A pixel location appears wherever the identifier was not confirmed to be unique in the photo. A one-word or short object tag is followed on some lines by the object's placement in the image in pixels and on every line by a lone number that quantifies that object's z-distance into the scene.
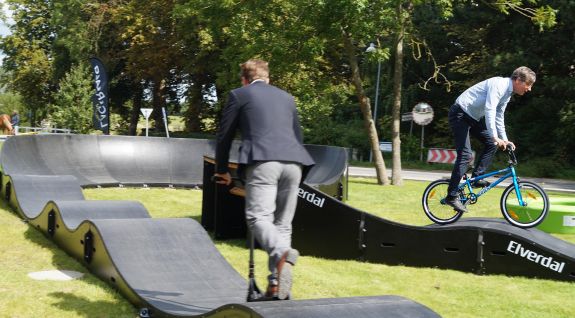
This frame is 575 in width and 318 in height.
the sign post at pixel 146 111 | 29.58
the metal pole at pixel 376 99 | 35.62
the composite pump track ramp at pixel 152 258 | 3.96
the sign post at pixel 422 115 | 33.97
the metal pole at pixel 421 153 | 33.97
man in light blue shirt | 7.19
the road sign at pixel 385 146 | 32.34
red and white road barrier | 26.70
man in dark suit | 4.27
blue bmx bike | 7.83
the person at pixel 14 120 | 37.86
